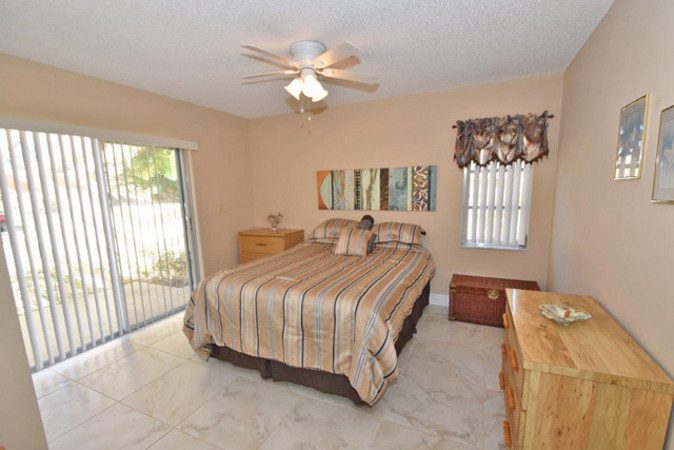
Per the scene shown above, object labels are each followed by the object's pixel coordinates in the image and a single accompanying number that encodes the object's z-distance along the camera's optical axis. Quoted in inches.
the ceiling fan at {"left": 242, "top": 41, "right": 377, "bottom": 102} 80.7
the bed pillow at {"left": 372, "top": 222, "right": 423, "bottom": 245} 128.0
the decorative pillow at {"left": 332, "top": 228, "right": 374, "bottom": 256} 121.8
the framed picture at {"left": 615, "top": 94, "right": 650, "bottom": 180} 51.6
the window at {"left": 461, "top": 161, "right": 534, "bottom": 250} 118.8
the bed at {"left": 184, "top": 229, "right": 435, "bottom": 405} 69.1
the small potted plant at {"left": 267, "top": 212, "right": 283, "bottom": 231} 168.6
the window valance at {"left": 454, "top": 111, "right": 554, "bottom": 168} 112.3
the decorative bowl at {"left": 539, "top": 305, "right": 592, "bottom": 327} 55.4
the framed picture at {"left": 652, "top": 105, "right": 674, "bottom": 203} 42.9
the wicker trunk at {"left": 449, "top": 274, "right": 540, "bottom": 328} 112.5
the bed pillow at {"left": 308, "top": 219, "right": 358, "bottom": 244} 142.1
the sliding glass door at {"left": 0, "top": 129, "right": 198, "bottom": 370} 86.4
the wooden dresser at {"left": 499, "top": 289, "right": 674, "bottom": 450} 41.5
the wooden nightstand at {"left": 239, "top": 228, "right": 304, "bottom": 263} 149.9
